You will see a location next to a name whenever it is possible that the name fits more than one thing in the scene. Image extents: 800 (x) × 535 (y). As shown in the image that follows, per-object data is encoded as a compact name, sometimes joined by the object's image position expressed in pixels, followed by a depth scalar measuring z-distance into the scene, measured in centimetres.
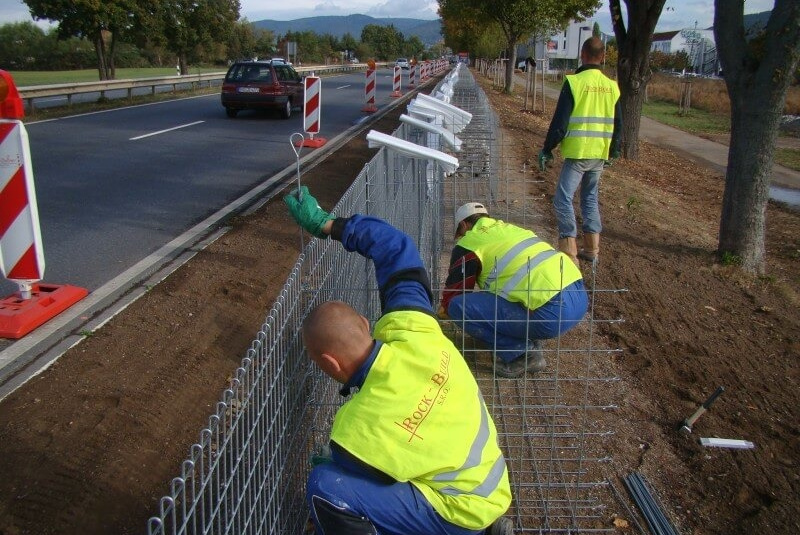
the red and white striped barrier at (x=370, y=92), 2051
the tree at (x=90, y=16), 2341
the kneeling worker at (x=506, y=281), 388
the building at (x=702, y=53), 5431
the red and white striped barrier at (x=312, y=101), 1100
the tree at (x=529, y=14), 2604
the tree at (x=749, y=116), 639
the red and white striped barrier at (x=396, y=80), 2783
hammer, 412
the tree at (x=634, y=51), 1256
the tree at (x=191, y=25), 3784
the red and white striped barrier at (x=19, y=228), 511
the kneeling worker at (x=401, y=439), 217
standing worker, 662
